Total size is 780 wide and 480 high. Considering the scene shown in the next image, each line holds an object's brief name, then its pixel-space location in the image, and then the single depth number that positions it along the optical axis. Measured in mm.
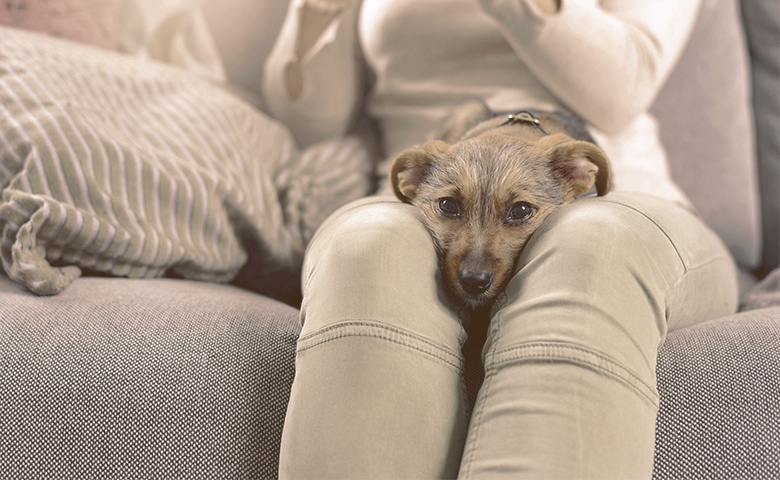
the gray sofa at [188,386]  949
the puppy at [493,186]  1152
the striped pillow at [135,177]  1235
